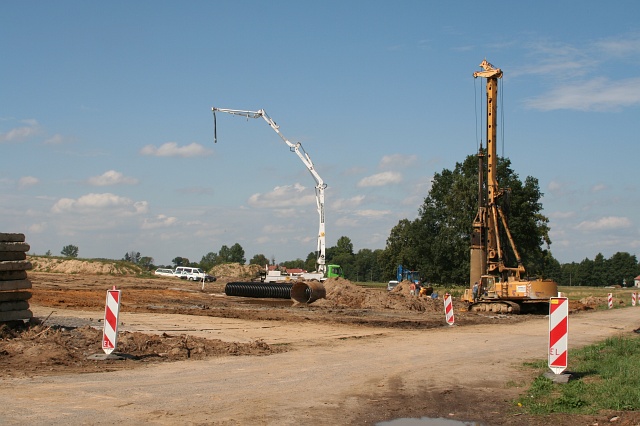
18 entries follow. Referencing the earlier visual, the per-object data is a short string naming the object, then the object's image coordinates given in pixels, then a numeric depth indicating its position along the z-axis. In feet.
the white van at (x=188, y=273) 268.82
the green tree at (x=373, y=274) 643.45
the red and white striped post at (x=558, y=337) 38.58
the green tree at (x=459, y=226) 244.83
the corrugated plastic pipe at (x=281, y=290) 134.41
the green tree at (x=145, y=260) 486.79
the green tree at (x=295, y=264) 588.09
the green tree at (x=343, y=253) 631.15
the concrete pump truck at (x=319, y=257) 181.57
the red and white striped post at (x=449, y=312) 89.28
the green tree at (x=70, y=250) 567.75
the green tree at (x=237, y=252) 609.42
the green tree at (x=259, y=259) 485.56
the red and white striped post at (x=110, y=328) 43.62
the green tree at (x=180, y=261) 558.97
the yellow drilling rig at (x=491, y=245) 121.39
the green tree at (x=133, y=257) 497.05
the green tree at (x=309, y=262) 519.52
